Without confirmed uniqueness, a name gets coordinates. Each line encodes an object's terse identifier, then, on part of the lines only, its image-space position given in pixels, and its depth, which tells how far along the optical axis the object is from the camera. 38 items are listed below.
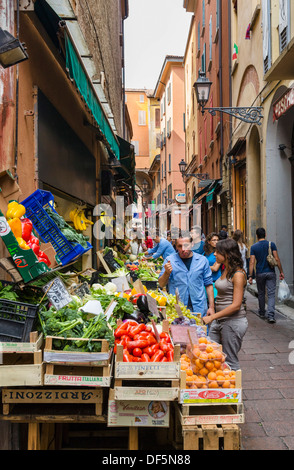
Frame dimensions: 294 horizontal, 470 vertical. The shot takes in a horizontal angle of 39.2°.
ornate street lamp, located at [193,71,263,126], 11.50
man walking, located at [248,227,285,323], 8.82
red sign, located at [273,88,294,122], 7.11
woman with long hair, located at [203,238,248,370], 4.67
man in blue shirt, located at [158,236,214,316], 5.48
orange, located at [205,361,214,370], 3.46
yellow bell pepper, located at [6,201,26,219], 3.36
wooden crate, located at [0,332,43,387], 3.08
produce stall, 3.11
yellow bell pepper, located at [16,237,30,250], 3.23
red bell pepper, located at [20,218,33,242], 3.42
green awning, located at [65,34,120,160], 4.66
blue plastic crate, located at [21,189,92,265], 3.78
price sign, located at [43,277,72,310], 3.50
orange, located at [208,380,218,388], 3.29
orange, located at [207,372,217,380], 3.36
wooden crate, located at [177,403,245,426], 3.14
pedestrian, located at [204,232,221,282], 7.30
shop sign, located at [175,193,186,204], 37.31
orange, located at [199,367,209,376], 3.43
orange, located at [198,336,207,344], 3.91
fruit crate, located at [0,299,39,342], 3.10
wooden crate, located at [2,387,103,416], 3.19
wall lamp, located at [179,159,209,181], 22.98
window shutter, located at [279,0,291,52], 8.52
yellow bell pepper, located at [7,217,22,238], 3.28
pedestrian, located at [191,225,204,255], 9.10
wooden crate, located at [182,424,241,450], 3.07
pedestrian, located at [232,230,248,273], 10.04
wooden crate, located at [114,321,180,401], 3.14
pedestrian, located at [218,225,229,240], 9.92
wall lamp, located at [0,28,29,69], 3.29
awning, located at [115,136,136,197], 11.65
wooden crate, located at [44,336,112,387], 3.12
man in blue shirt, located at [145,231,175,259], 10.57
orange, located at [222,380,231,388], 3.30
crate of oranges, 3.19
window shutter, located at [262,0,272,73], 10.09
